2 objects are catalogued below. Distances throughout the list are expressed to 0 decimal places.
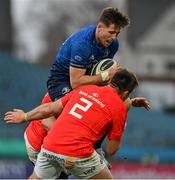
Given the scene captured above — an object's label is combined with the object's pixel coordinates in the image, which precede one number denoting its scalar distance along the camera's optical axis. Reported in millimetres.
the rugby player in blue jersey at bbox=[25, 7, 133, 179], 16453
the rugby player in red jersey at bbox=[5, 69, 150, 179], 15453
